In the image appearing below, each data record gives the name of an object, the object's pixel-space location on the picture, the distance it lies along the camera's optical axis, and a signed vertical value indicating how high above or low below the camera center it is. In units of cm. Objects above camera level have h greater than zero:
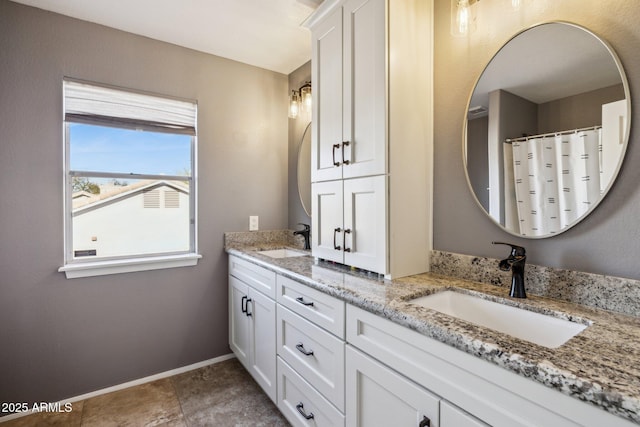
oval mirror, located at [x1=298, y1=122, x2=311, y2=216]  253 +37
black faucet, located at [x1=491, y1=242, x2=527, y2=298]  113 -22
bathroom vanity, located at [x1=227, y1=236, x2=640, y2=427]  64 -41
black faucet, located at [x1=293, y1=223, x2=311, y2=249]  240 -16
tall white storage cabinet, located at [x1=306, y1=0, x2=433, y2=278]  142 +40
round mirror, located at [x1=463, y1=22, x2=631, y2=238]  102 +31
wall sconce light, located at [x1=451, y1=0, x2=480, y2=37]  129 +82
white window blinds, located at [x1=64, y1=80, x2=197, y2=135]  200 +74
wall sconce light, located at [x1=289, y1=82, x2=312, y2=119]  241 +89
